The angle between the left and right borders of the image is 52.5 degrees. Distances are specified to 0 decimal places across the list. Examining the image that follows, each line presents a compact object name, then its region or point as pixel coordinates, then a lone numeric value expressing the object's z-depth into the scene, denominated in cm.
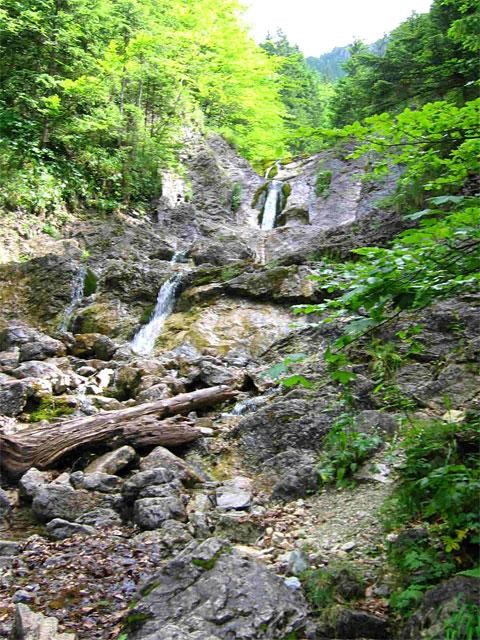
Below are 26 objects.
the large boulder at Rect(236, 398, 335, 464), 566
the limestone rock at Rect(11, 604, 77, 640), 290
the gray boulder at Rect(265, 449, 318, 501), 484
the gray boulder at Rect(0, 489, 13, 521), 511
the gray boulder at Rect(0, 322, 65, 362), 1001
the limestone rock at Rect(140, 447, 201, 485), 552
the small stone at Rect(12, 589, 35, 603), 359
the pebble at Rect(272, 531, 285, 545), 409
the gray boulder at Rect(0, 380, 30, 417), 753
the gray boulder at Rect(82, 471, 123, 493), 539
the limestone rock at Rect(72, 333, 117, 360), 1083
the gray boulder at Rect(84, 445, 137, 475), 576
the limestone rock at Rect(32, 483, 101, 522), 494
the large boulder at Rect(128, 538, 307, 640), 263
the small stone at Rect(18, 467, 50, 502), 527
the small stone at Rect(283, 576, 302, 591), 321
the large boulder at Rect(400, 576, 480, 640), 234
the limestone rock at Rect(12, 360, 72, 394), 851
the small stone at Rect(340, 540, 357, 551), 365
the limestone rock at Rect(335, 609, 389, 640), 273
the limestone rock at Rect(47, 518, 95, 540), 460
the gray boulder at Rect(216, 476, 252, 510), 486
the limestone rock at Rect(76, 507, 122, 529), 473
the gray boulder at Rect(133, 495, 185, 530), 455
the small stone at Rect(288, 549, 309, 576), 347
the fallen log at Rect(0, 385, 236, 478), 586
